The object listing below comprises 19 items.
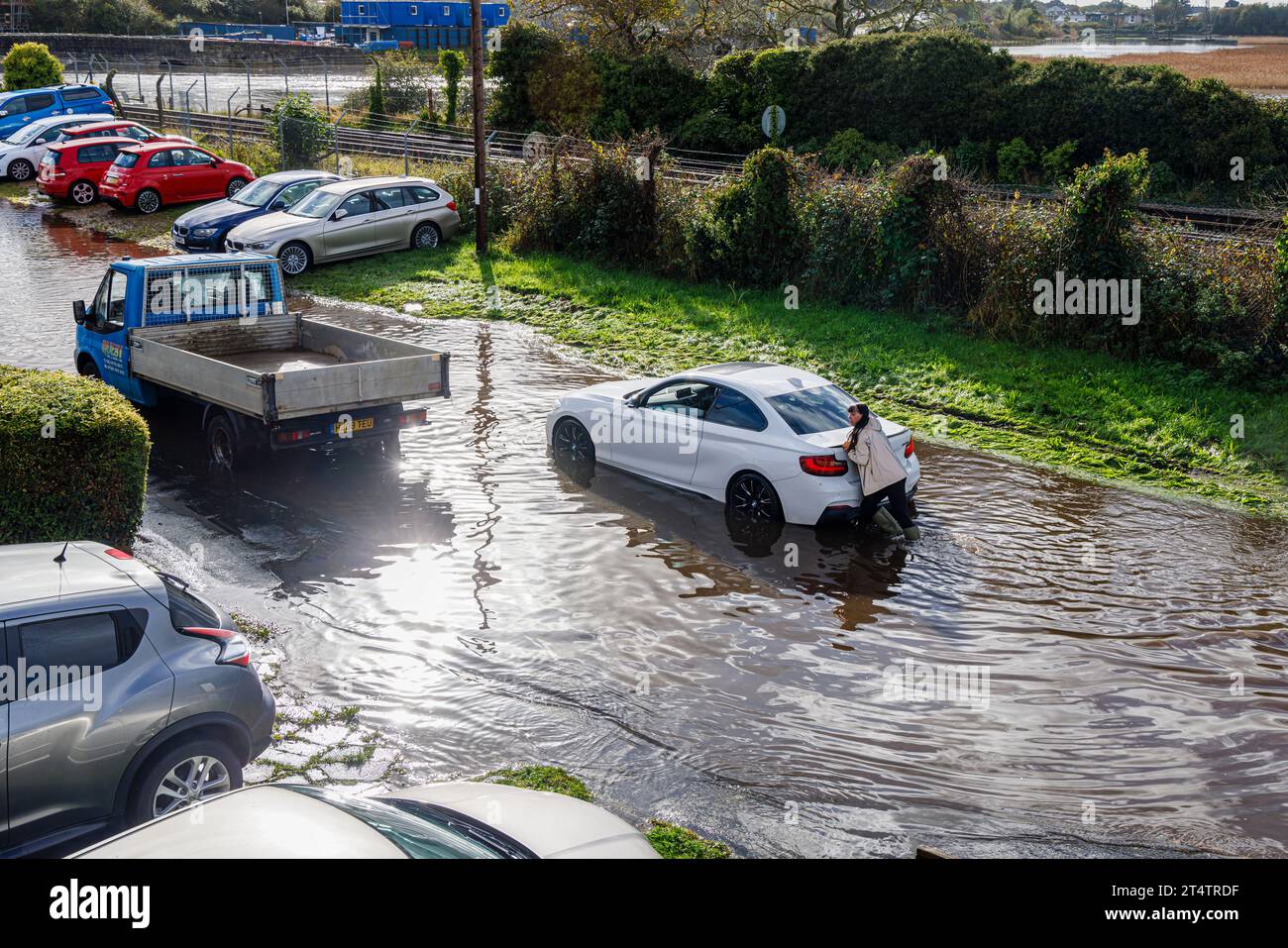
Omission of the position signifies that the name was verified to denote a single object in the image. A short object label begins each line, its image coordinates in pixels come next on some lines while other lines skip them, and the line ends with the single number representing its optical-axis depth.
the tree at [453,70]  42.06
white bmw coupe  10.57
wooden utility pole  23.27
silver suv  5.55
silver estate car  22.66
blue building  77.62
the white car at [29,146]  33.25
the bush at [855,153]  31.22
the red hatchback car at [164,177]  28.31
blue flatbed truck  11.53
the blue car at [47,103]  36.44
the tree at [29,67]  43.22
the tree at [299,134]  31.91
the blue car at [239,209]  23.20
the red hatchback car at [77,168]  29.53
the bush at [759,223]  19.75
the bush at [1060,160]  28.91
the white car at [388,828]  3.82
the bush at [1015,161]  30.03
